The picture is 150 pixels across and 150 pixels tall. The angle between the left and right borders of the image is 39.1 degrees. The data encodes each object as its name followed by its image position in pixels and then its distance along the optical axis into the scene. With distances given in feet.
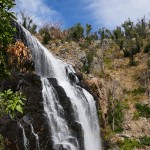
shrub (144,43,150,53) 114.32
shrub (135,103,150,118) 85.80
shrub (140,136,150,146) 75.11
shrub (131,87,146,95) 95.84
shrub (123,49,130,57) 114.89
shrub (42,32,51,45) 116.73
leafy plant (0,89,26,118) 13.96
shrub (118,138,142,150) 72.92
